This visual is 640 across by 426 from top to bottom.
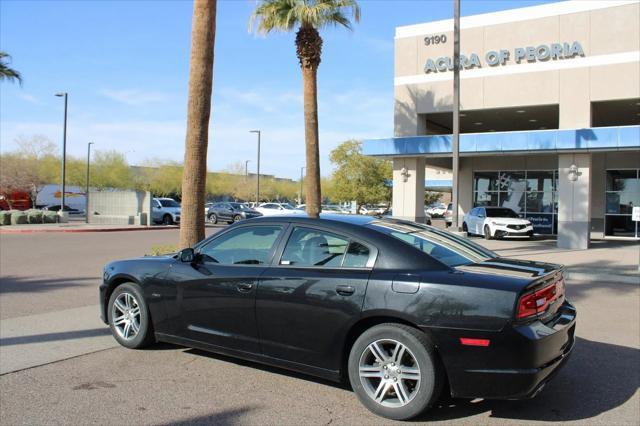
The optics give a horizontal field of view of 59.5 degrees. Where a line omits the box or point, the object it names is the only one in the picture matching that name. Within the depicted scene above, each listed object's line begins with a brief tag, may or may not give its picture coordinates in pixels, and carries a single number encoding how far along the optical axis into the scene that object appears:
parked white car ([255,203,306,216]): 41.12
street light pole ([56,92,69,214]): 32.68
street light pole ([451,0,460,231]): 16.88
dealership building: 20.38
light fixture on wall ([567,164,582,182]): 20.77
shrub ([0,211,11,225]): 32.12
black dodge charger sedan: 3.97
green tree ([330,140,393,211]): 44.16
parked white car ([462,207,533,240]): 22.98
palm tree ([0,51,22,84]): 27.56
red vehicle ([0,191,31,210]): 52.31
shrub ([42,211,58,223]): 33.70
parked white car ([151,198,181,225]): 35.75
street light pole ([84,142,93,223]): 36.91
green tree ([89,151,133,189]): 65.69
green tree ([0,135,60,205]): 52.34
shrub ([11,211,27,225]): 32.34
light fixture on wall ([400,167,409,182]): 24.41
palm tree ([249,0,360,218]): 16.48
